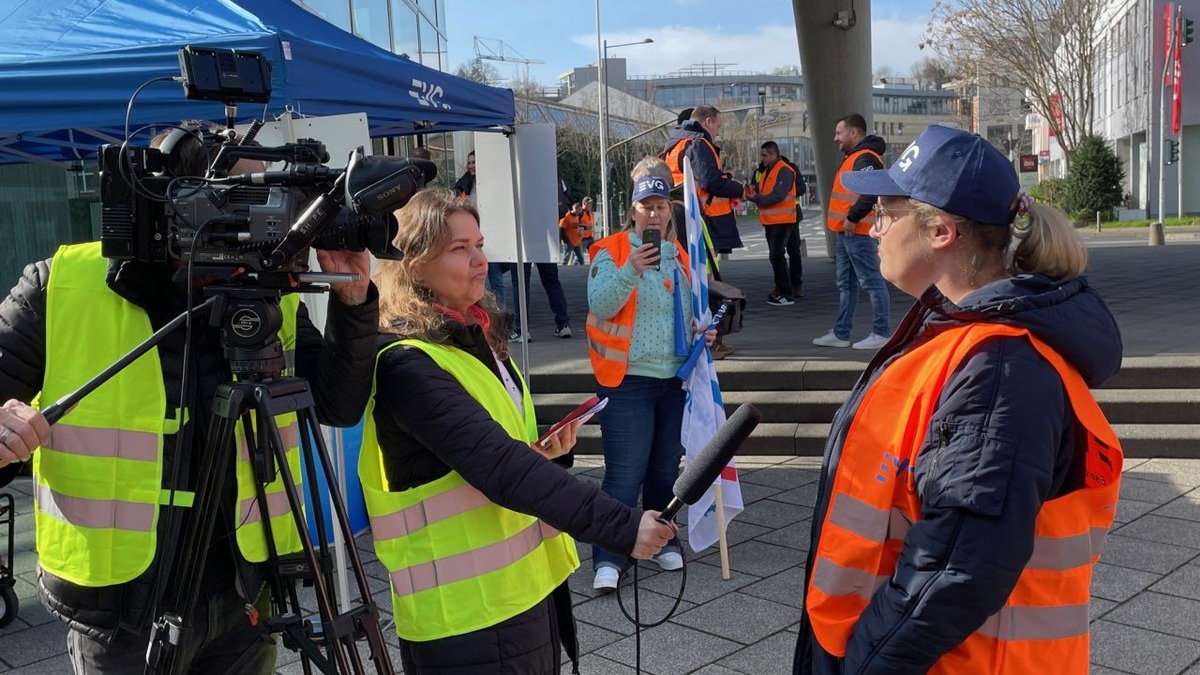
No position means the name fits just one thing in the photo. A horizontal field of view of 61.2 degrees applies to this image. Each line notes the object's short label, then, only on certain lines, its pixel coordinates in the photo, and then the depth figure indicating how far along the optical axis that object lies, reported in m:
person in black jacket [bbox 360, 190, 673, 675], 2.04
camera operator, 2.12
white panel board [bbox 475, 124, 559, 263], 6.66
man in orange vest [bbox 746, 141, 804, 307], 11.99
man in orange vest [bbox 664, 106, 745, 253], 8.88
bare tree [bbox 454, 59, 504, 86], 43.30
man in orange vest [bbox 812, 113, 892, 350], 8.45
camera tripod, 1.92
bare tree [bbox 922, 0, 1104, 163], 34.47
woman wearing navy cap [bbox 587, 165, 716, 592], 4.75
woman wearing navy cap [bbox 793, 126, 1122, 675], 1.72
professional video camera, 1.89
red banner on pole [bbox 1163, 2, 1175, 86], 28.83
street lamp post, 34.72
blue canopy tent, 4.69
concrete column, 16.42
